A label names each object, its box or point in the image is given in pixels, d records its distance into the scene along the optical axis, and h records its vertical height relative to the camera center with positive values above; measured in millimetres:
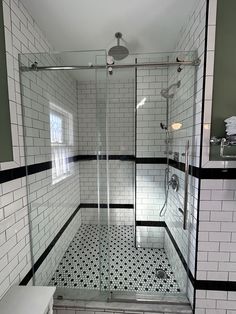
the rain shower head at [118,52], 1749 +997
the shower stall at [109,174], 1535 -401
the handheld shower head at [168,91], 1920 +646
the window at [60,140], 1918 +41
